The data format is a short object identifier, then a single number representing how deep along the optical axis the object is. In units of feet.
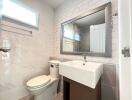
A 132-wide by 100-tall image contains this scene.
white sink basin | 3.07
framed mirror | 4.46
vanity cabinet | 3.68
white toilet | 4.98
